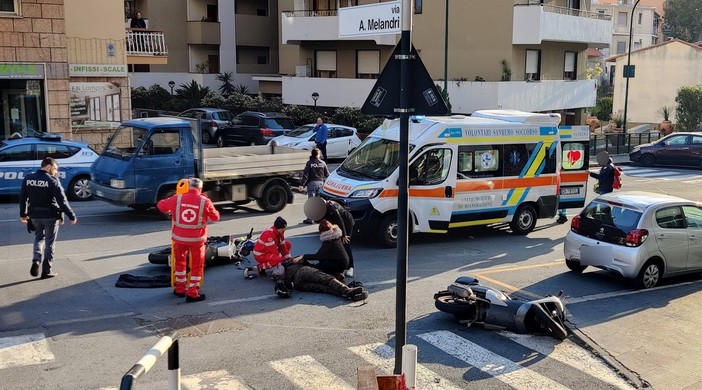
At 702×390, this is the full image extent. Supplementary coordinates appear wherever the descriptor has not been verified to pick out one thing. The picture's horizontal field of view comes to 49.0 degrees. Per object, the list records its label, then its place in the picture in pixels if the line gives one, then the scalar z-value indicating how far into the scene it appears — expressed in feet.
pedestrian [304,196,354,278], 39.24
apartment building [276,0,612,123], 114.83
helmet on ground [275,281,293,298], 35.76
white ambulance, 47.16
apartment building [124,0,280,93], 146.72
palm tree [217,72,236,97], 147.74
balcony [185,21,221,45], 147.33
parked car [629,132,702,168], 104.63
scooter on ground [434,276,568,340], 31.53
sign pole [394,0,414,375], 20.49
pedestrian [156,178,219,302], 34.55
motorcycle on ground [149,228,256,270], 39.45
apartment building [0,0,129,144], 71.72
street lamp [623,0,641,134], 124.77
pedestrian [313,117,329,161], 73.36
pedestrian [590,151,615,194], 56.24
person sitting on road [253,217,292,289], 37.81
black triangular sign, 20.62
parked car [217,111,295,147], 102.89
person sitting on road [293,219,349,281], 37.40
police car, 58.18
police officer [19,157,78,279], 37.47
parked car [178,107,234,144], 110.11
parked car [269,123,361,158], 94.22
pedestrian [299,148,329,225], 54.44
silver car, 39.37
